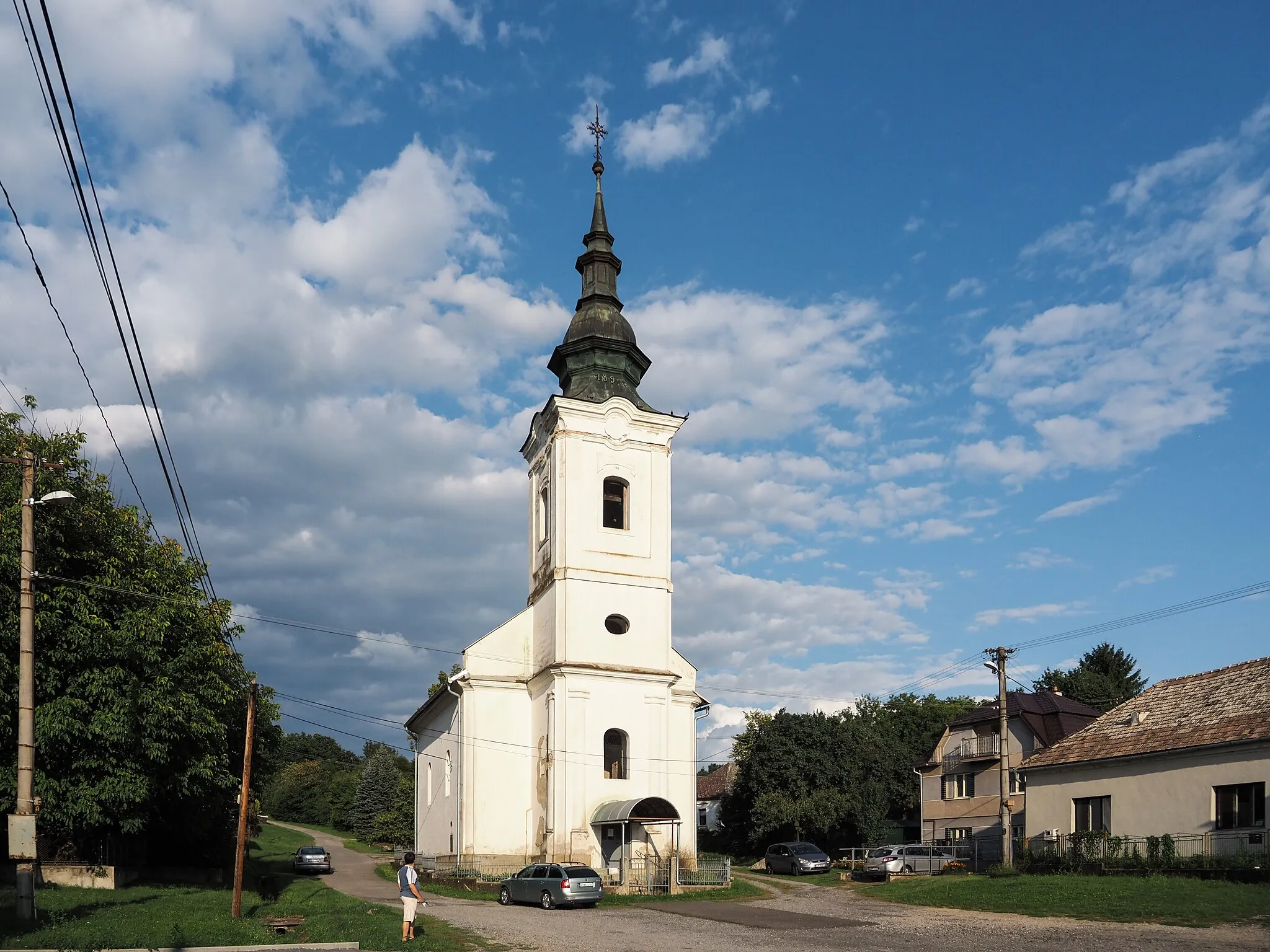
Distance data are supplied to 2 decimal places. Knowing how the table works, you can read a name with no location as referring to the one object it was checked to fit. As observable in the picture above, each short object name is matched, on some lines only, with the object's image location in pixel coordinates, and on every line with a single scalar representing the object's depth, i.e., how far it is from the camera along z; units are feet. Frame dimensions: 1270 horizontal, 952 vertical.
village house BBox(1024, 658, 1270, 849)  91.15
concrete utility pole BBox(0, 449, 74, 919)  56.45
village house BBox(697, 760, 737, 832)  274.98
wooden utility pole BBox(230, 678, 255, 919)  73.42
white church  119.24
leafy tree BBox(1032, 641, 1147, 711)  212.23
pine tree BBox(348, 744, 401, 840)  274.16
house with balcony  161.17
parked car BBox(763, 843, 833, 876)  143.74
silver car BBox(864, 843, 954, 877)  128.16
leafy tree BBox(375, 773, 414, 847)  223.51
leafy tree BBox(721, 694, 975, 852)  172.45
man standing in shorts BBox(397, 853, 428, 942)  63.55
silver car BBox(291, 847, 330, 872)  153.17
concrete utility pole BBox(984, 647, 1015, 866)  111.34
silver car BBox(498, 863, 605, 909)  93.81
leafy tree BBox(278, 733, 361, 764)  477.36
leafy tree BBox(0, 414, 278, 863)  80.84
